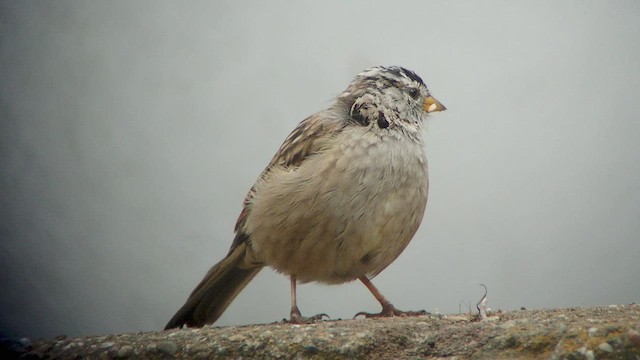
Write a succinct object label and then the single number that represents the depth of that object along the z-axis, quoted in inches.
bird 332.8
